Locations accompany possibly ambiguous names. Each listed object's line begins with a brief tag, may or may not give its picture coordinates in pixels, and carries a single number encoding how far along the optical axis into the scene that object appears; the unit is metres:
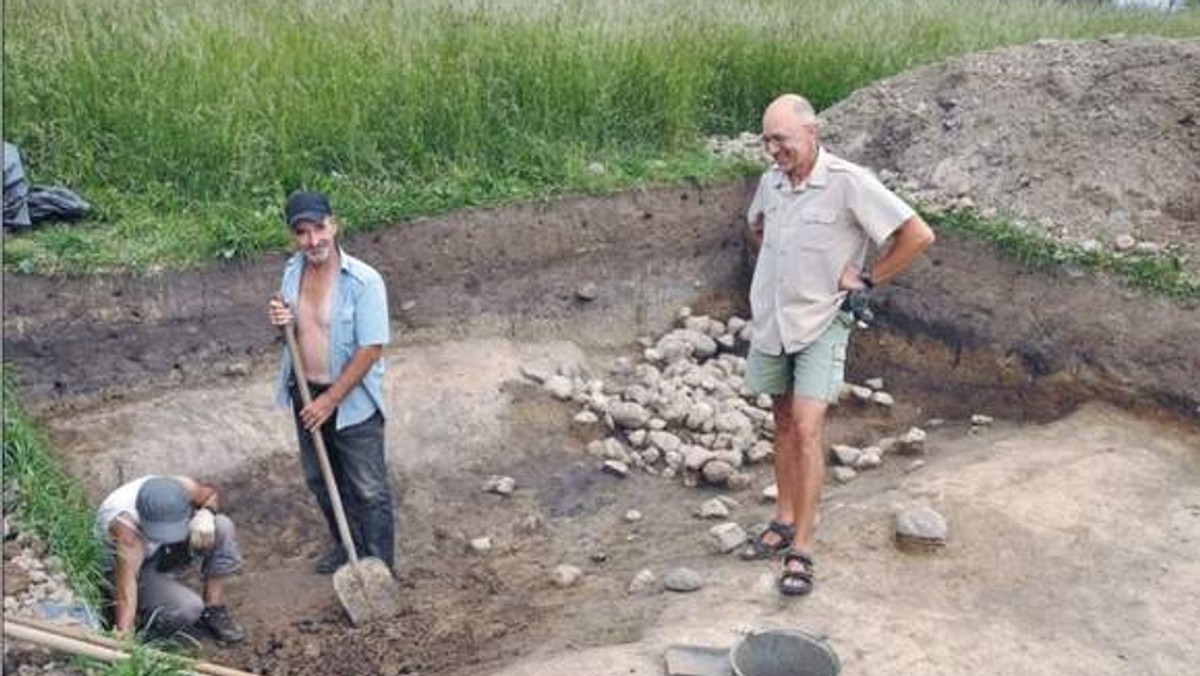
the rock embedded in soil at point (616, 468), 6.15
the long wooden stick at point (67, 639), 3.42
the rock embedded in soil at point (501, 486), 5.93
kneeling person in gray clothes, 4.36
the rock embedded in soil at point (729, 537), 5.00
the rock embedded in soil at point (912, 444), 6.20
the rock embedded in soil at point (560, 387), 6.61
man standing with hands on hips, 4.29
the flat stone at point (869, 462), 6.12
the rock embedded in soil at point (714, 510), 5.62
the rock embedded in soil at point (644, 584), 4.82
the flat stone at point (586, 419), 6.44
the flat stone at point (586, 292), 7.37
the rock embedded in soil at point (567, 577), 5.13
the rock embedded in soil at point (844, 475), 5.97
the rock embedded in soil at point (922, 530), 4.75
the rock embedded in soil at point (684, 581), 4.65
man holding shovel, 4.54
